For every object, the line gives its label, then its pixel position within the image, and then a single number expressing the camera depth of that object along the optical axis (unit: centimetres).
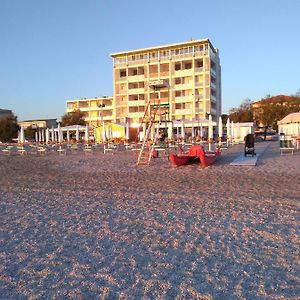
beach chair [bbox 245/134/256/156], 1659
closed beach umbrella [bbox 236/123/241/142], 3772
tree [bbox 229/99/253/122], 5466
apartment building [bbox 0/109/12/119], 10519
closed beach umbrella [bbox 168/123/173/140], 2999
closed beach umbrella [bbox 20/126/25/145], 2682
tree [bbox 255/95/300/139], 4191
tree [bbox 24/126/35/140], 7175
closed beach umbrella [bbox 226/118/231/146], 2950
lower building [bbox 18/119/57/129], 9769
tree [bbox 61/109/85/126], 6840
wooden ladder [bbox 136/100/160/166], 1504
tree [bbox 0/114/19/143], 5784
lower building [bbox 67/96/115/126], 8019
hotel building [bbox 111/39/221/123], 5875
